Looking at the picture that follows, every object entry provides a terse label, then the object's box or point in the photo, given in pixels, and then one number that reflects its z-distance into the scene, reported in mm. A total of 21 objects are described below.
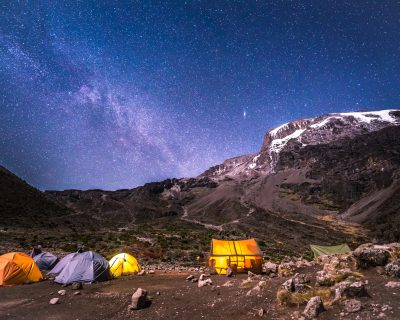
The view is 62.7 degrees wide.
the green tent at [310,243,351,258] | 31703
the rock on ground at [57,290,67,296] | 15023
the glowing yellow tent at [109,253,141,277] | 20594
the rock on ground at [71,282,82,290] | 15935
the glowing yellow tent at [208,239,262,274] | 21000
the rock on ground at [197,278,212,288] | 14824
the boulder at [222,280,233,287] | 14187
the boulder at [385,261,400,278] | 10152
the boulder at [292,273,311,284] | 10977
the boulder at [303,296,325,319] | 8672
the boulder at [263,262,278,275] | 19250
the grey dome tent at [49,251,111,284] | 17547
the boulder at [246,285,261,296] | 11586
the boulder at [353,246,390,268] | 11031
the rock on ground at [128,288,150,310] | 12078
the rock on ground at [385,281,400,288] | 9422
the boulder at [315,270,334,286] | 10440
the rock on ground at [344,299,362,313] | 8438
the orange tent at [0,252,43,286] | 17672
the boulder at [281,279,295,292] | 10488
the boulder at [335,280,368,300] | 9016
